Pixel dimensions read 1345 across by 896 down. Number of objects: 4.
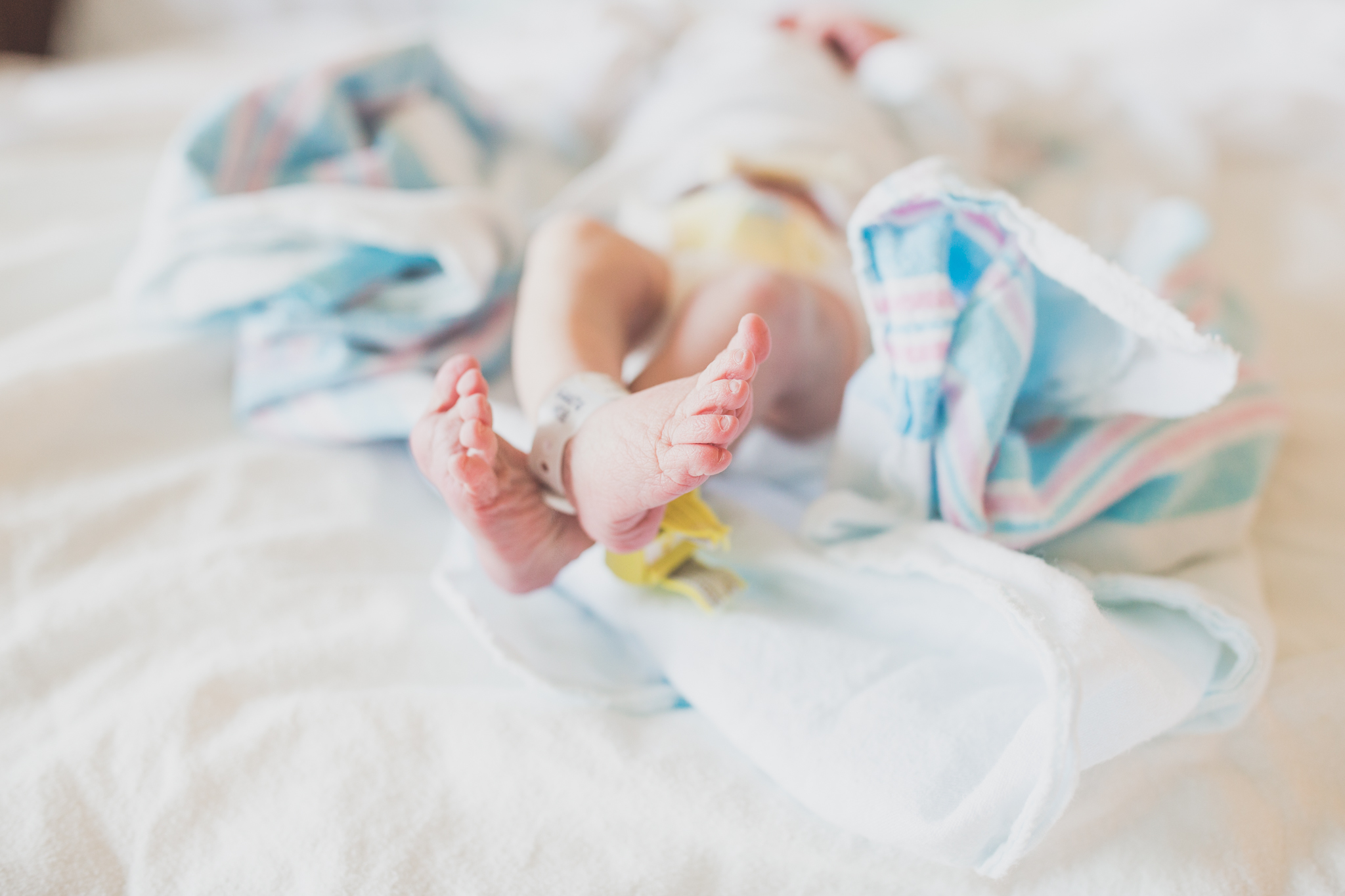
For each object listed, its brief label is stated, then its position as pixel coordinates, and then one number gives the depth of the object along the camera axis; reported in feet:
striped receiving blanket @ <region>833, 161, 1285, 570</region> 1.61
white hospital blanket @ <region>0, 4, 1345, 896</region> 1.38
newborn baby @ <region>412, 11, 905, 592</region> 1.34
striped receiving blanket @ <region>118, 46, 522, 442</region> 2.22
